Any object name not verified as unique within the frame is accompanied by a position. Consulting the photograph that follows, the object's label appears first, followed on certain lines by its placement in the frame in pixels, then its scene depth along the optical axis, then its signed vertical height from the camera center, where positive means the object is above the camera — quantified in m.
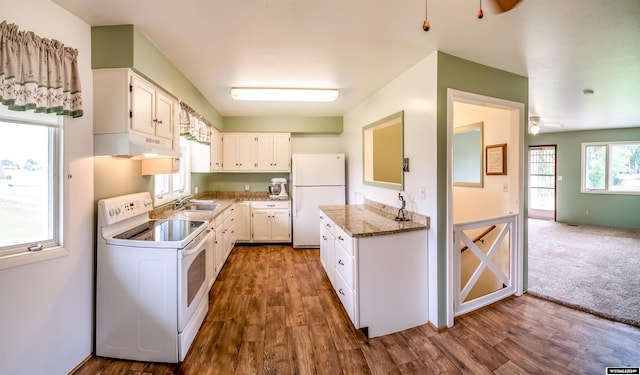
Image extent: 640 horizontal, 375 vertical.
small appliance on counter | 4.72 -0.07
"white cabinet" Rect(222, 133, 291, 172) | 4.67 +0.62
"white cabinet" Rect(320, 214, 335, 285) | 2.86 -0.79
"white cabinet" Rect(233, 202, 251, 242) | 4.46 -0.68
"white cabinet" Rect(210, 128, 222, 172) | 4.12 +0.59
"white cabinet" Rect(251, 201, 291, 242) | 4.48 -0.67
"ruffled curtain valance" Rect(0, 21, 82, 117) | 1.28 +0.63
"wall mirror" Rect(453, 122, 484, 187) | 3.32 +0.43
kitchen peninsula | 2.08 -0.79
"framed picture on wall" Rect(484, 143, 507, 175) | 2.92 +0.31
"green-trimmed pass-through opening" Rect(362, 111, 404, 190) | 3.65 +0.46
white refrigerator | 4.35 -0.10
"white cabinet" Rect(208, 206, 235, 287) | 2.91 -0.75
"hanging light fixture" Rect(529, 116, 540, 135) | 4.14 +1.11
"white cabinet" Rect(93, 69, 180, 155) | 1.80 +0.57
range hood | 1.79 +0.29
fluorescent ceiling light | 3.10 +1.17
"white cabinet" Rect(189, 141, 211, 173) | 4.03 +0.43
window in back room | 5.73 +0.41
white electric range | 1.76 -0.79
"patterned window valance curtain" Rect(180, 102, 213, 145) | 2.77 +0.74
